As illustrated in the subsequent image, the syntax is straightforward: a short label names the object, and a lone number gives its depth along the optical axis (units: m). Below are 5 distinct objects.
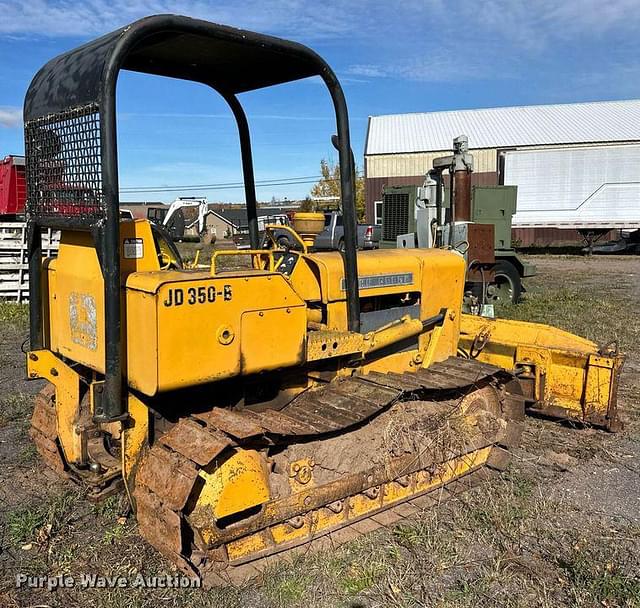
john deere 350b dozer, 3.48
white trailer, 28.22
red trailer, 15.07
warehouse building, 28.34
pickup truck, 24.16
